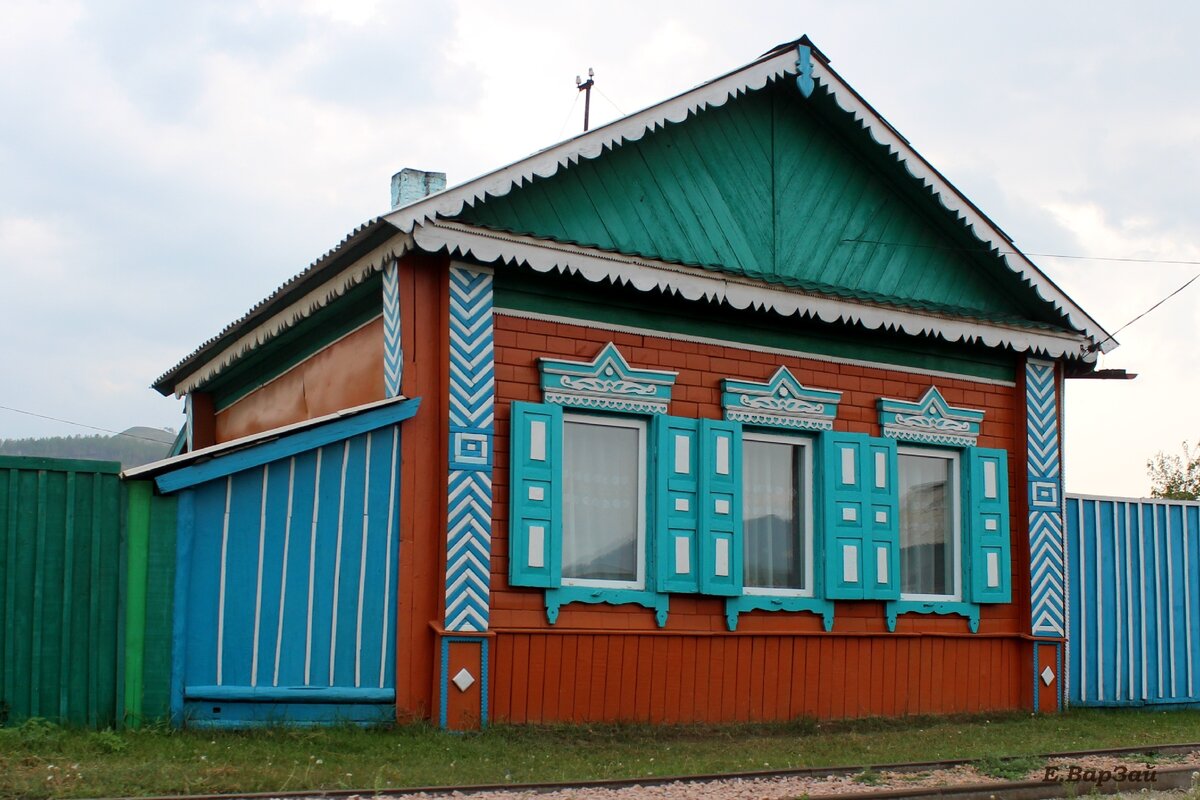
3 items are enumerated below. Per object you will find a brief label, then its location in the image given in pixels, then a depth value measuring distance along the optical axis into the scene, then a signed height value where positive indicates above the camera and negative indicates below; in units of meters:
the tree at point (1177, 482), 35.59 +2.27
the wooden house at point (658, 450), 10.01 +0.94
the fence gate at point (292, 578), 9.41 -0.12
